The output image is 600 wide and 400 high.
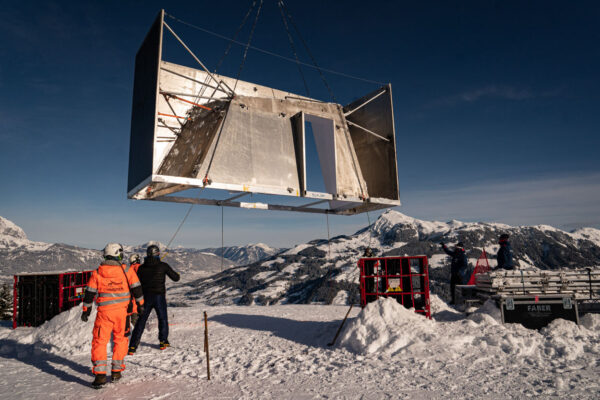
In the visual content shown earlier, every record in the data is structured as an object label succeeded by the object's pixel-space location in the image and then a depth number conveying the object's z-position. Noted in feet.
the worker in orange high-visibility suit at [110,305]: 17.33
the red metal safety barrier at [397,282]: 30.53
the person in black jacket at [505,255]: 34.04
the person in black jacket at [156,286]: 24.47
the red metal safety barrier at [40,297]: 34.68
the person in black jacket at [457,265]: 38.99
